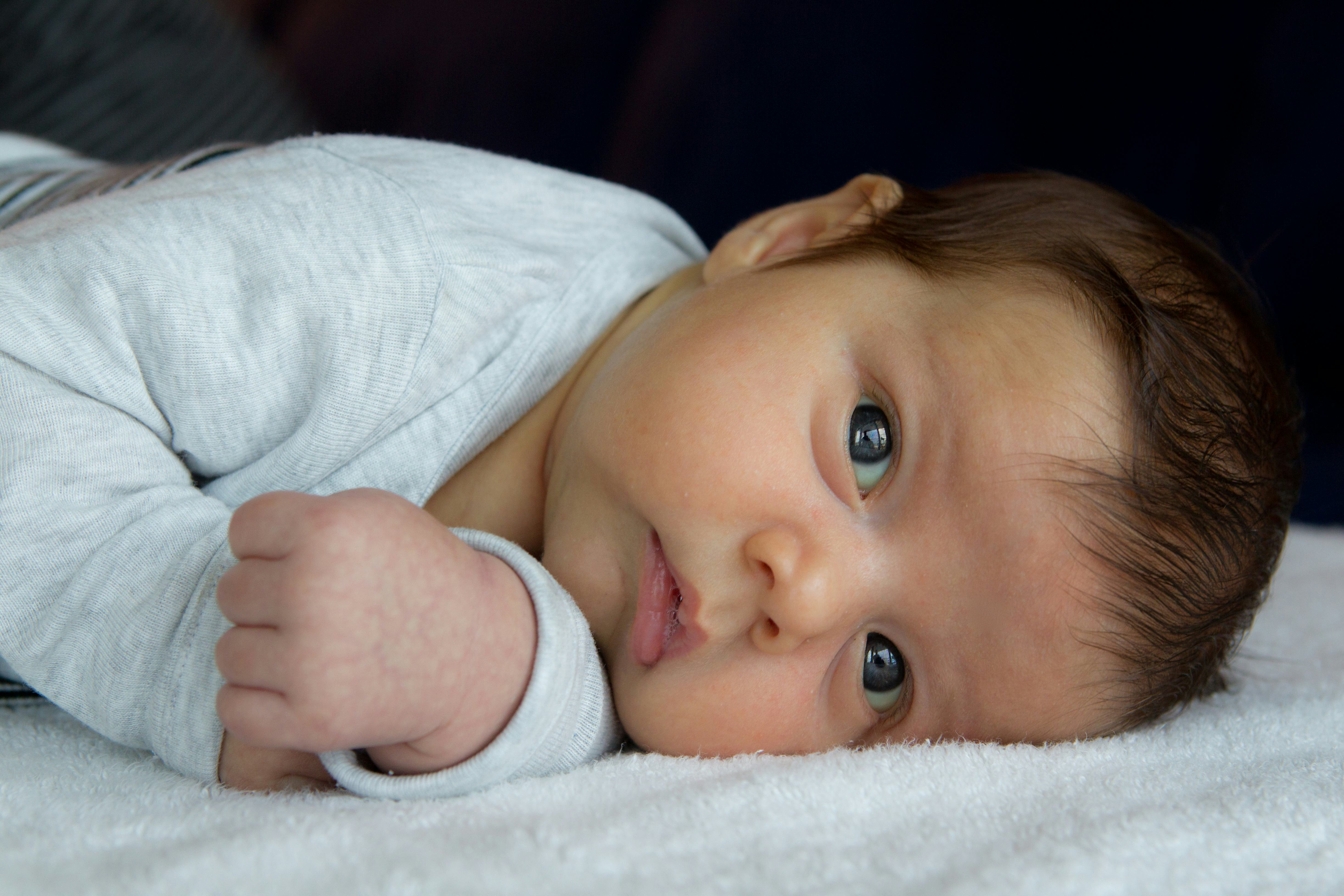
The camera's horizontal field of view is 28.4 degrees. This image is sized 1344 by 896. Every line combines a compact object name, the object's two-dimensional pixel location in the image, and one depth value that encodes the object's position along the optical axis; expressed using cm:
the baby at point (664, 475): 52
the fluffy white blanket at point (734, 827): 47
